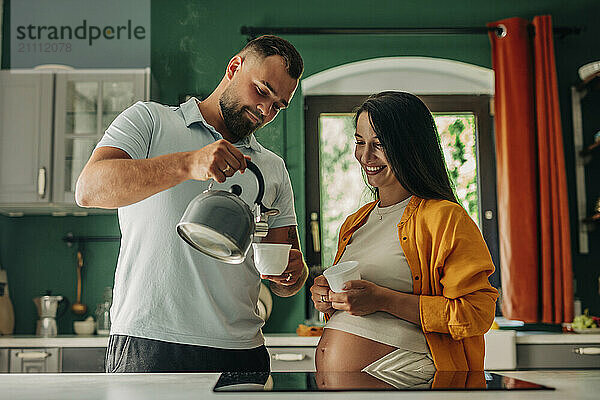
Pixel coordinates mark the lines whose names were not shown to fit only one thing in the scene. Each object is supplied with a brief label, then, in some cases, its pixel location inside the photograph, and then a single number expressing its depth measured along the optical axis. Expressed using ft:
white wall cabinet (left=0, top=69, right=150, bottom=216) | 10.42
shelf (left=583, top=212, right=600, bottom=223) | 10.58
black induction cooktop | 3.28
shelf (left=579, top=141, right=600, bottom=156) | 10.73
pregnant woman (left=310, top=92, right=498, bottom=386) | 4.51
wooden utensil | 10.97
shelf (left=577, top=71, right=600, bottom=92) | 10.65
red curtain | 10.60
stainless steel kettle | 3.80
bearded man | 4.99
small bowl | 10.55
